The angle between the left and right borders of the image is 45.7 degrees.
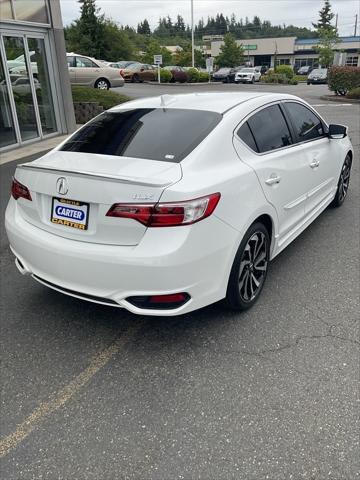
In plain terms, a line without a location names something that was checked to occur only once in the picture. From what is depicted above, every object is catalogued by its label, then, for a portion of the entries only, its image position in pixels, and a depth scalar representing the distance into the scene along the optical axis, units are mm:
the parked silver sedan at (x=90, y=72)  19594
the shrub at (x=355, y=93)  21078
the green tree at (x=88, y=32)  45406
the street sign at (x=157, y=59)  27391
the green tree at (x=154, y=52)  51656
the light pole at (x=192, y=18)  45219
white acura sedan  2584
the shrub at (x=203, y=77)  41688
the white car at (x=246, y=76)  40562
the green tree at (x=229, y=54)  57825
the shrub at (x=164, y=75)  37406
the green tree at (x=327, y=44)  45938
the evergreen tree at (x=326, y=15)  83419
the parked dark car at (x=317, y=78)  40797
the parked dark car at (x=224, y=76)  42594
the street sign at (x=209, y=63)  38406
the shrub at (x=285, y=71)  45081
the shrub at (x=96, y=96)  14805
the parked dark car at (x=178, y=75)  39281
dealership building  9766
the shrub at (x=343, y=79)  22406
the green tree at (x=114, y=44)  46938
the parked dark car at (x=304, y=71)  64750
